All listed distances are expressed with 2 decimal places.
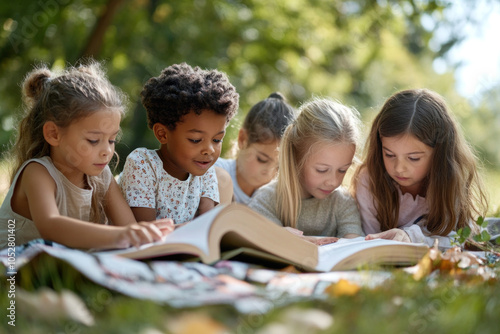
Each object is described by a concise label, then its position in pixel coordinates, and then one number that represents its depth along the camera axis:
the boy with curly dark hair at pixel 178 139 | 2.45
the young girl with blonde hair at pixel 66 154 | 2.17
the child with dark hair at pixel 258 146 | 3.37
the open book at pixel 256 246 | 1.59
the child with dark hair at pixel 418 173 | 2.75
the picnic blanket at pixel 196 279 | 1.31
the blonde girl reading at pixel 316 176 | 2.79
